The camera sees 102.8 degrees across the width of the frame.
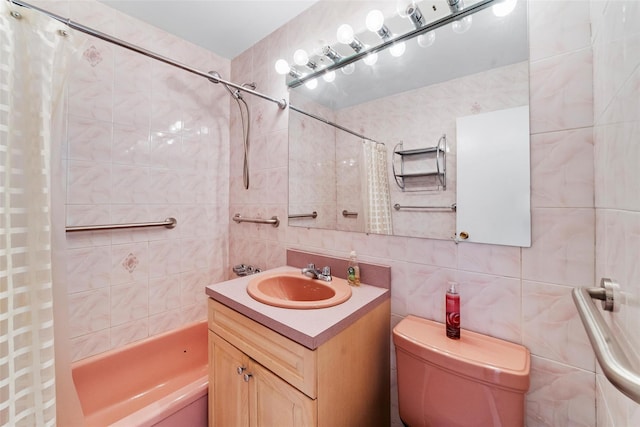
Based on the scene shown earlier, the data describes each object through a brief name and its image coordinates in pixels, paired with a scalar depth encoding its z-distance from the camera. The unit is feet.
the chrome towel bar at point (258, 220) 5.04
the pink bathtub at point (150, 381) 3.72
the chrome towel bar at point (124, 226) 4.11
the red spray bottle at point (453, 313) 2.72
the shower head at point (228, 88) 4.21
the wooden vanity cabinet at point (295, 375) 2.44
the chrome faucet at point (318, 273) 3.84
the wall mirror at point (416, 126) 2.76
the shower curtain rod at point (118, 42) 2.84
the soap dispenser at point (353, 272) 3.63
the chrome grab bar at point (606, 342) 0.95
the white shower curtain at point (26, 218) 2.58
